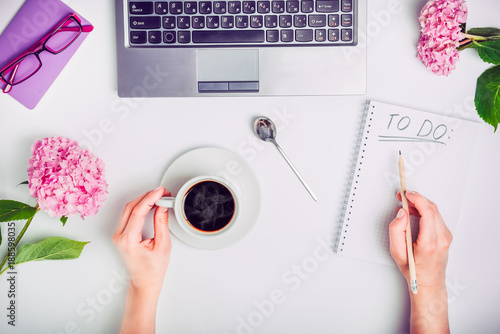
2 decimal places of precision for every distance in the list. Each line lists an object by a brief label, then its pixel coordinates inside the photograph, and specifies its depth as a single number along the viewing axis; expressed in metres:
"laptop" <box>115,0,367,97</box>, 0.76
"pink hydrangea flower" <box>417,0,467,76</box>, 0.74
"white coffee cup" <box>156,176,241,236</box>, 0.74
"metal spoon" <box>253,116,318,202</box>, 0.80
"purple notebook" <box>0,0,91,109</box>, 0.80
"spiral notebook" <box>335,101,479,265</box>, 0.82
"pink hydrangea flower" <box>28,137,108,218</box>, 0.72
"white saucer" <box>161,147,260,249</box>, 0.79
